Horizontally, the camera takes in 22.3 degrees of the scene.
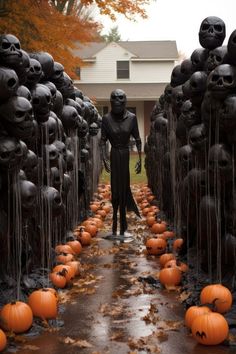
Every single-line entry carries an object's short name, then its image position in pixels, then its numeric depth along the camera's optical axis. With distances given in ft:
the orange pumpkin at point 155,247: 31.42
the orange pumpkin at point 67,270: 24.80
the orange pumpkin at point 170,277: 24.17
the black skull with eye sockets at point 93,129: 52.75
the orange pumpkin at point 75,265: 26.43
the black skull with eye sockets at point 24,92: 20.26
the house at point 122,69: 135.39
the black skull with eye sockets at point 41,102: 22.89
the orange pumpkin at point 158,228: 36.91
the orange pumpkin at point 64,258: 27.61
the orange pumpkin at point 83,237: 34.77
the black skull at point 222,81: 18.97
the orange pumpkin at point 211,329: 17.02
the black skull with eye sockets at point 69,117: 31.60
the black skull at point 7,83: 18.34
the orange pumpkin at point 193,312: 18.02
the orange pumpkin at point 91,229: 37.88
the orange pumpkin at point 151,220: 40.75
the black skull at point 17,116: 18.86
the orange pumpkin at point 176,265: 24.77
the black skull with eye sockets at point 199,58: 23.80
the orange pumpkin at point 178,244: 29.27
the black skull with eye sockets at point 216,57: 20.93
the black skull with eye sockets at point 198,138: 21.45
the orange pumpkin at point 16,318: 18.11
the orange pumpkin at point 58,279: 24.02
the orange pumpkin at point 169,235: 34.14
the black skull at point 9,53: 19.43
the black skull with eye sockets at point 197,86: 22.41
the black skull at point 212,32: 23.21
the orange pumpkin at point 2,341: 16.65
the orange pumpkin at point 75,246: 31.68
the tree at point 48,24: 51.90
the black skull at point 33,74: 22.66
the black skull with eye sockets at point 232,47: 18.98
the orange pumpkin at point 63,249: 29.71
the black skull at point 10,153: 18.54
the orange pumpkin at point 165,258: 27.58
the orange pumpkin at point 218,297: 18.63
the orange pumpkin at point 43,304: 19.47
